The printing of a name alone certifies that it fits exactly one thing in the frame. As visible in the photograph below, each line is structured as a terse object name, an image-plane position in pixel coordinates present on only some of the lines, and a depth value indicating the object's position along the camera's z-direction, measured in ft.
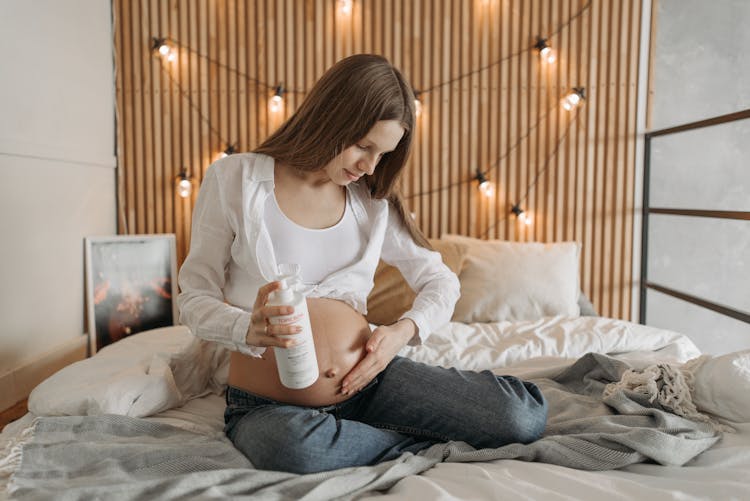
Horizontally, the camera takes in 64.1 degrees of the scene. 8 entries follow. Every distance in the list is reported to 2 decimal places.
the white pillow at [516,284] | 9.66
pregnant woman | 4.65
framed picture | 10.47
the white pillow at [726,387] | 4.87
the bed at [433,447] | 4.03
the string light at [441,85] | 11.26
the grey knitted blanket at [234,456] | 4.02
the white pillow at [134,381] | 5.40
